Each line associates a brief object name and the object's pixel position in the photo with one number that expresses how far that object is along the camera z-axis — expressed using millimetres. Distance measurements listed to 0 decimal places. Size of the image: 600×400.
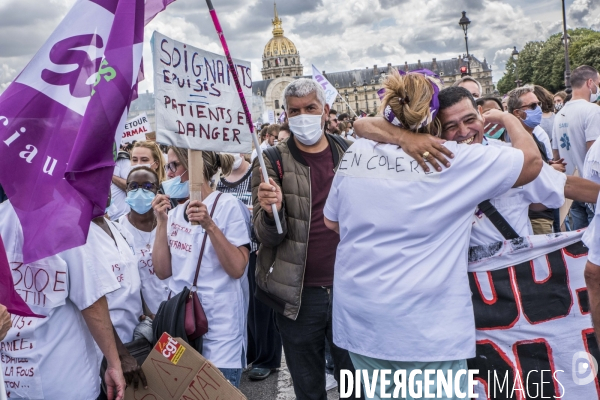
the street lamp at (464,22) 22781
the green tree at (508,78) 93062
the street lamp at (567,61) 22272
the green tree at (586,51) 65500
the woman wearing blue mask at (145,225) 4367
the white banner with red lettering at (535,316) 2766
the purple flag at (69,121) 2625
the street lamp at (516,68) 84100
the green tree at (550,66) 71000
